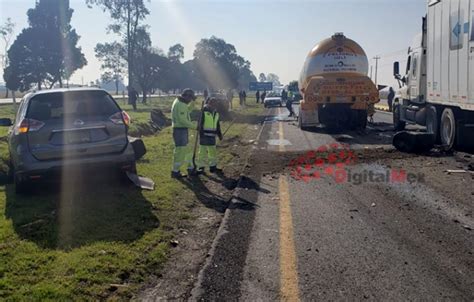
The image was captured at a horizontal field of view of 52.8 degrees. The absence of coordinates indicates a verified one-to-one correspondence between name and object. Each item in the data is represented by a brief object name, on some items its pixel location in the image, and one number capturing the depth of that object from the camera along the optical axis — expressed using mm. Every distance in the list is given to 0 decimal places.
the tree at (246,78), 135912
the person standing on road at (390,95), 29406
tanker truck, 17203
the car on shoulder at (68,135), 6871
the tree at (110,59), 60125
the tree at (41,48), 41844
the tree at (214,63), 63938
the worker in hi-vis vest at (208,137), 9930
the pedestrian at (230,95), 41188
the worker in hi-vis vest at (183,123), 9453
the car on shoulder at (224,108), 27797
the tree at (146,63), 53344
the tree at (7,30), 42750
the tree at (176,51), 76256
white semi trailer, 10219
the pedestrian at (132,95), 36641
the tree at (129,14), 44094
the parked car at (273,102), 50250
